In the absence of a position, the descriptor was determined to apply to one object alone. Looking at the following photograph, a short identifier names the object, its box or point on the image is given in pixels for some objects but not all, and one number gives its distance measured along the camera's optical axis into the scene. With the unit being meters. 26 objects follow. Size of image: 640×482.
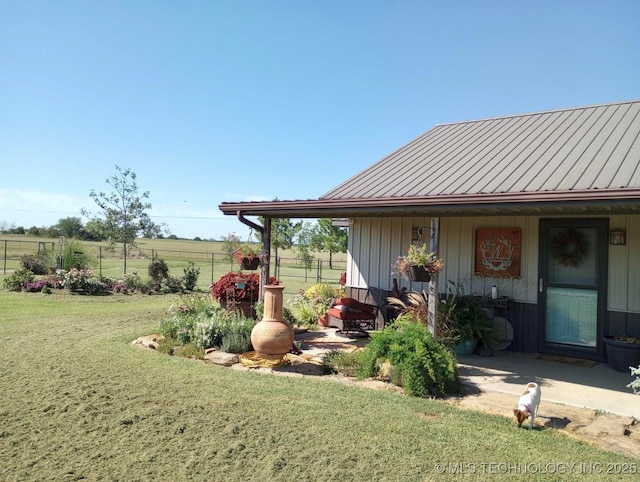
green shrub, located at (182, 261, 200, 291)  17.20
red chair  8.35
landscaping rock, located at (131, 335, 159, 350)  7.34
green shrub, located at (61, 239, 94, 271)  16.80
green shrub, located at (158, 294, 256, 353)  6.80
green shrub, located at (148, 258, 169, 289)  16.34
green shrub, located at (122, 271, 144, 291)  15.98
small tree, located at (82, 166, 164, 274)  18.59
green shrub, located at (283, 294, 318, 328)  10.04
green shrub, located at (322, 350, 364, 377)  5.93
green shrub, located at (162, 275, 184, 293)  16.83
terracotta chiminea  6.20
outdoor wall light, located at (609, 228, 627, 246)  6.69
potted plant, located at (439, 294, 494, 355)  7.12
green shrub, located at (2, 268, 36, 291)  14.68
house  6.17
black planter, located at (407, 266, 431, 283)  6.15
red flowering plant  8.98
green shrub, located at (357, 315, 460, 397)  5.11
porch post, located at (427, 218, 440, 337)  6.26
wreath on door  7.04
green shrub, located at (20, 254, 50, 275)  17.91
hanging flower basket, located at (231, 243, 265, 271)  7.83
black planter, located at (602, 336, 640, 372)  6.14
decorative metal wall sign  7.56
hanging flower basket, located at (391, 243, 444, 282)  6.13
